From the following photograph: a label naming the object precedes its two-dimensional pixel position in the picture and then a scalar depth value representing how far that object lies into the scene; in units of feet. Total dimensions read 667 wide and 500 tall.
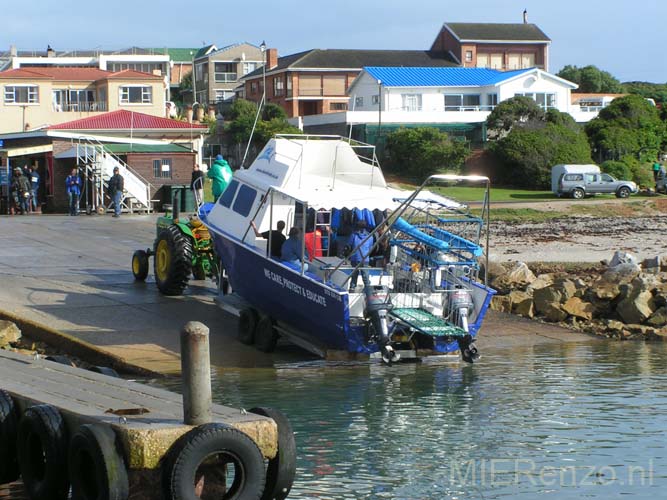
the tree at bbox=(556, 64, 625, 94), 407.64
